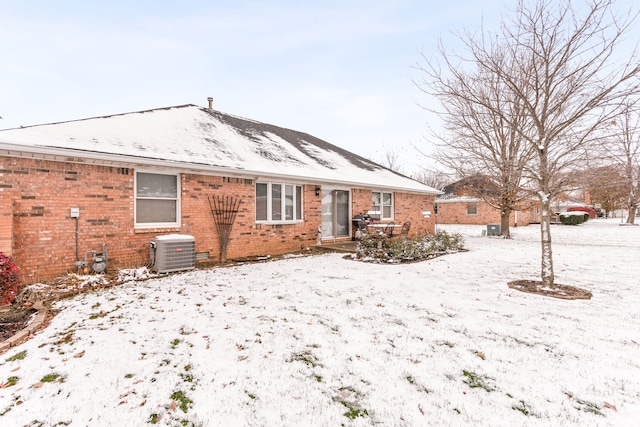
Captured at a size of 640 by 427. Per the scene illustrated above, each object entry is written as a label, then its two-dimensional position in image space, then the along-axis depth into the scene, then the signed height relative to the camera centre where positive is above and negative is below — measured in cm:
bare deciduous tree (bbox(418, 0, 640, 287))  502 +279
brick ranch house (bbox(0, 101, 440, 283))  591 +79
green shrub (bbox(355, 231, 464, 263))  866 -102
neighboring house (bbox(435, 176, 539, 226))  2590 +20
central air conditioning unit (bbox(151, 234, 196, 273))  690 -83
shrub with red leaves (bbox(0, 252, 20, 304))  400 -81
